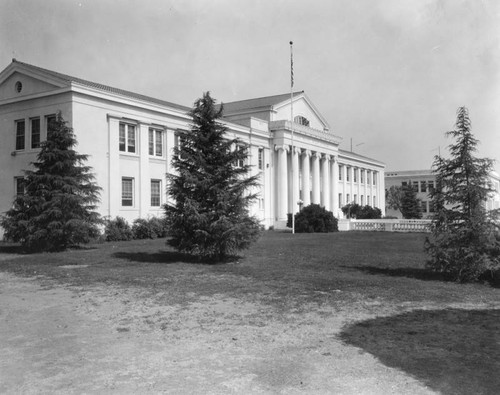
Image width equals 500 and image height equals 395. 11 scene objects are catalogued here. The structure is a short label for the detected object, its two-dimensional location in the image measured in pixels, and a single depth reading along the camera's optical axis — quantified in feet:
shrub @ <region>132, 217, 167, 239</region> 103.55
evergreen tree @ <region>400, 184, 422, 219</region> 253.44
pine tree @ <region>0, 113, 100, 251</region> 69.41
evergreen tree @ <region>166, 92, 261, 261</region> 54.54
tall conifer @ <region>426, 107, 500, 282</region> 40.16
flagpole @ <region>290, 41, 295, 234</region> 164.75
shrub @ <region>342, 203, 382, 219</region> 200.34
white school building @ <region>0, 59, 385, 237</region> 100.83
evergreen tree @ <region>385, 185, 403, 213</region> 287.69
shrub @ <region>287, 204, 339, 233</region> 136.56
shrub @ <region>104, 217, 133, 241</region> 97.19
